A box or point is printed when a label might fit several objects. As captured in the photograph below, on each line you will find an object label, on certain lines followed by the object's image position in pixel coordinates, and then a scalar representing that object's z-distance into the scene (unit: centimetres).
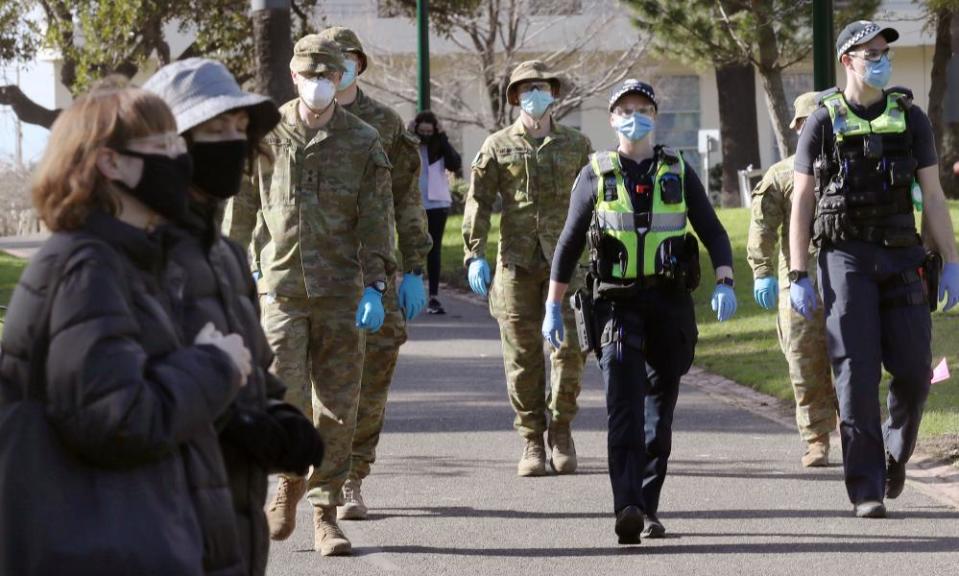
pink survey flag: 1731
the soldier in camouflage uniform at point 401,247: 1603
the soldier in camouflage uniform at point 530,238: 1833
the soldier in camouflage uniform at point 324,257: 1437
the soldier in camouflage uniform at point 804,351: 1853
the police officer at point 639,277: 1447
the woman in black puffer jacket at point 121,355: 673
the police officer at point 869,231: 1526
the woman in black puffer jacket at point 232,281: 773
